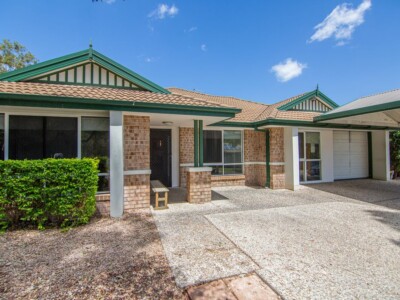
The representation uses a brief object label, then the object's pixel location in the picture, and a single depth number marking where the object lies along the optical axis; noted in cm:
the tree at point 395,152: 1205
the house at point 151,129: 553
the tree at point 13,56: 2220
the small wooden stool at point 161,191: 609
